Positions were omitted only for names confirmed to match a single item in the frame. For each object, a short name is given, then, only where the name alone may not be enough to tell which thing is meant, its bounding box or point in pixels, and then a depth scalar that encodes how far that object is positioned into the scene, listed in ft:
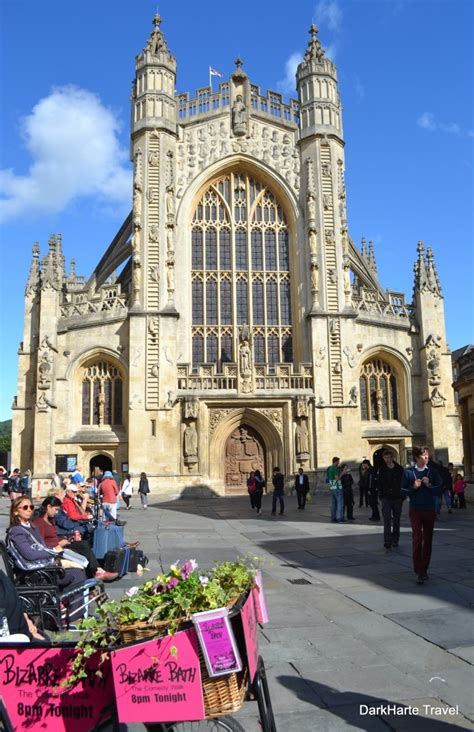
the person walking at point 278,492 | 57.52
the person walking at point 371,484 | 50.36
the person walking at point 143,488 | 70.44
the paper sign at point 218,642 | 9.16
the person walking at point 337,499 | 49.29
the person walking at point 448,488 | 48.35
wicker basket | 9.26
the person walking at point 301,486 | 63.62
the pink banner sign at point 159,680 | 9.03
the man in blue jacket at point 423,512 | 24.64
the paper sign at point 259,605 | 11.14
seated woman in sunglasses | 18.80
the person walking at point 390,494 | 32.40
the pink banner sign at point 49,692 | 9.51
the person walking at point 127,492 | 70.18
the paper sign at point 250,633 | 9.55
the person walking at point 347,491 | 51.11
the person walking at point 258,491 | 61.57
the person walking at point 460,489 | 56.59
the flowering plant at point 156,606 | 9.43
